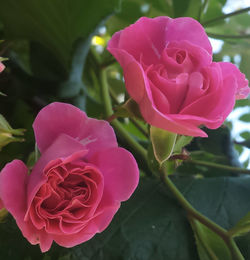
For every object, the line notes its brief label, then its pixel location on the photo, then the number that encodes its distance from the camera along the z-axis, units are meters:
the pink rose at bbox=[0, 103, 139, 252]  0.17
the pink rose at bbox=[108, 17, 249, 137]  0.16
